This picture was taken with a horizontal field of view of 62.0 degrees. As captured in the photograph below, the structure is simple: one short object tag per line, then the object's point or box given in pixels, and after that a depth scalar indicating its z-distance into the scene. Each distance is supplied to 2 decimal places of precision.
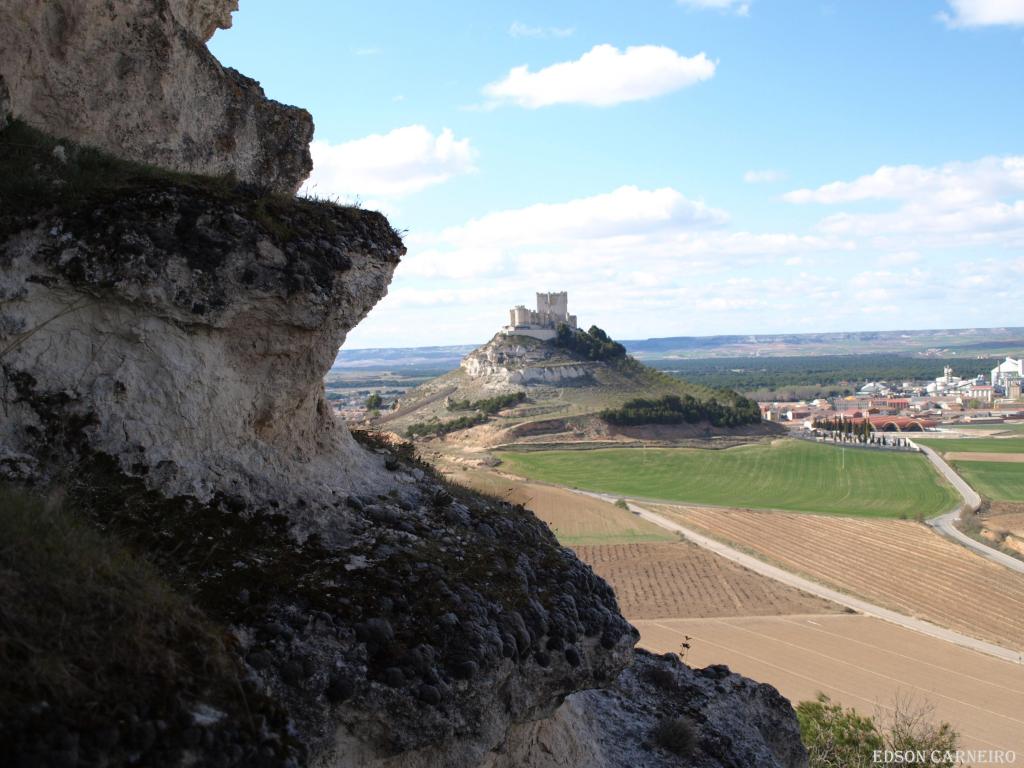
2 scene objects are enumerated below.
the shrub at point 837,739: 14.71
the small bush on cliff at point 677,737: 8.96
